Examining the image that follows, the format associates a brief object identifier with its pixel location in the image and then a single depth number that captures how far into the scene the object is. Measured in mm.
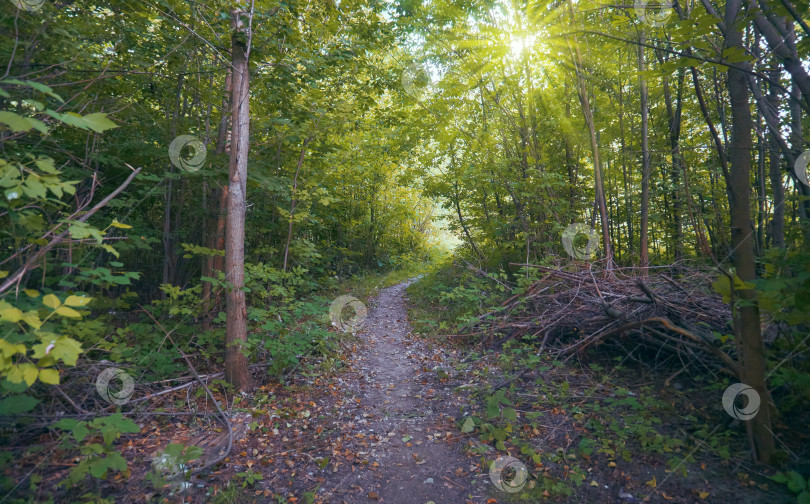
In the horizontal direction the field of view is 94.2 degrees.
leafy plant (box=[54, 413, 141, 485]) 2561
